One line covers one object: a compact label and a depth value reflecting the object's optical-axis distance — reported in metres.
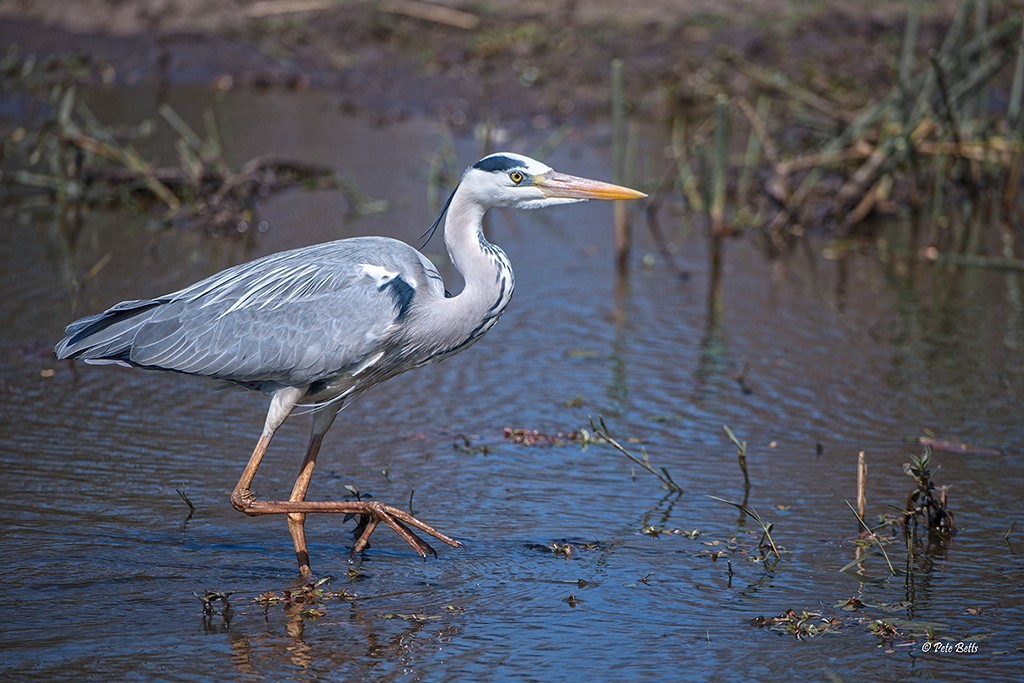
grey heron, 10.62
